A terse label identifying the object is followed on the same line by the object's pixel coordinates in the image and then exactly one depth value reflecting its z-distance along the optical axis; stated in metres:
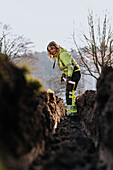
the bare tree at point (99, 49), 11.42
